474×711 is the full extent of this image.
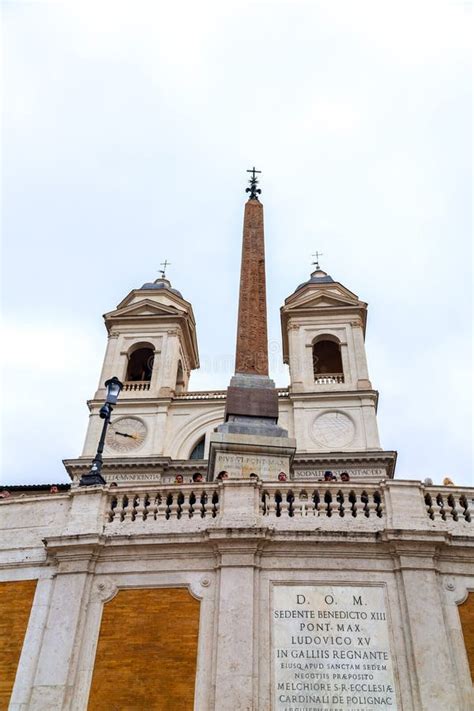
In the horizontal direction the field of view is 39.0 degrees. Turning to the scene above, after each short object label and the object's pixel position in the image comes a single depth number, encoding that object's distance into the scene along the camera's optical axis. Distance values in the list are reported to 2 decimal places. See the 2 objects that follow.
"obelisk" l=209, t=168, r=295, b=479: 14.08
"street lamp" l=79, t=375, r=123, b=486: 11.48
